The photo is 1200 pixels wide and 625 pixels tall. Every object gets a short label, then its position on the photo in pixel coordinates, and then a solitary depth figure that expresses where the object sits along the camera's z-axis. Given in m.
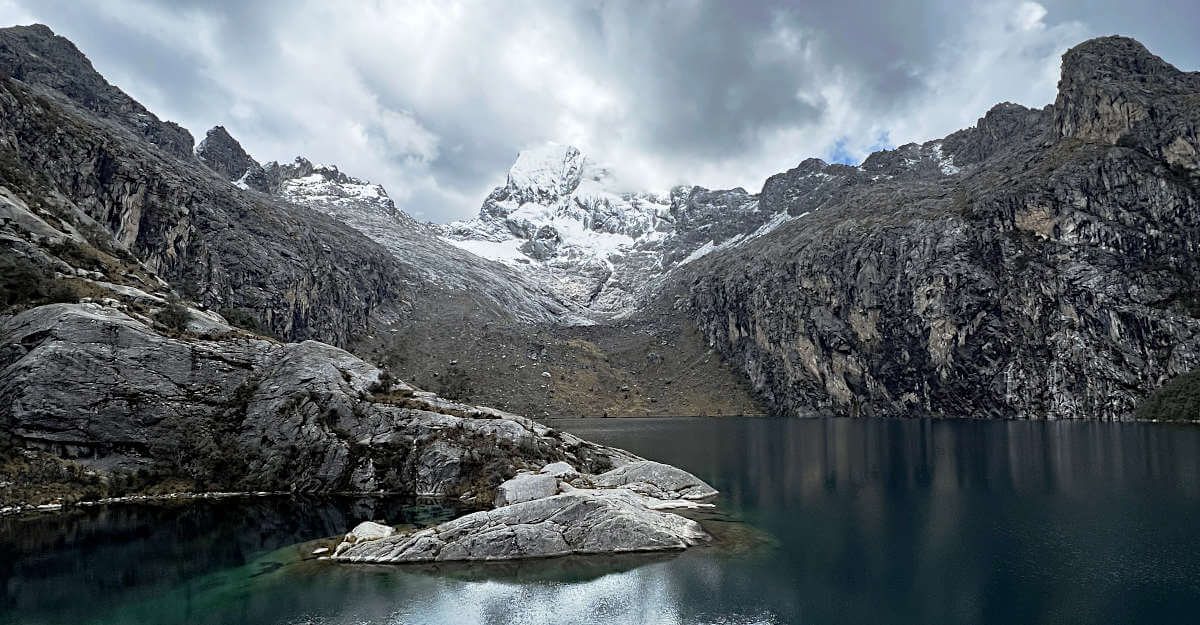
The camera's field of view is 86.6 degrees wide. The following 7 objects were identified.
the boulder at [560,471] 54.18
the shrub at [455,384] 142.96
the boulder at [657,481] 55.44
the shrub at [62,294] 58.09
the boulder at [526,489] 48.19
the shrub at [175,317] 62.51
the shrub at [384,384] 64.19
